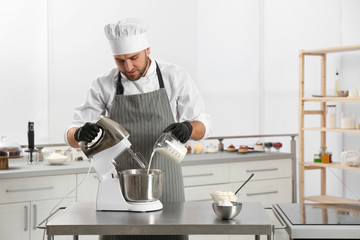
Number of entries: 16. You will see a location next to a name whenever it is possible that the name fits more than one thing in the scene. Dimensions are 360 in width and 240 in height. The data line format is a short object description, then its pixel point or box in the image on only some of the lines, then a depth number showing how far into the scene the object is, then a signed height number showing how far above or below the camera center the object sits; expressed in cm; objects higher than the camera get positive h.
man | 264 +8
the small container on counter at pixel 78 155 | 427 -33
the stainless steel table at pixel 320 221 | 206 -44
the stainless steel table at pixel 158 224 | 206 -43
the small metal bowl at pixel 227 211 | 213 -39
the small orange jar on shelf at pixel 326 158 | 516 -43
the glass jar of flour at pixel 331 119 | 508 -5
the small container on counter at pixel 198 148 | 483 -31
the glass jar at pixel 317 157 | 522 -43
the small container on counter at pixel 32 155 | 405 -31
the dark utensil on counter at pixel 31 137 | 405 -17
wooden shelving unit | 499 -11
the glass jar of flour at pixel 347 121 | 493 -6
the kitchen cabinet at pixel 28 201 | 362 -60
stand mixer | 226 -24
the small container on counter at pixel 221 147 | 502 -31
